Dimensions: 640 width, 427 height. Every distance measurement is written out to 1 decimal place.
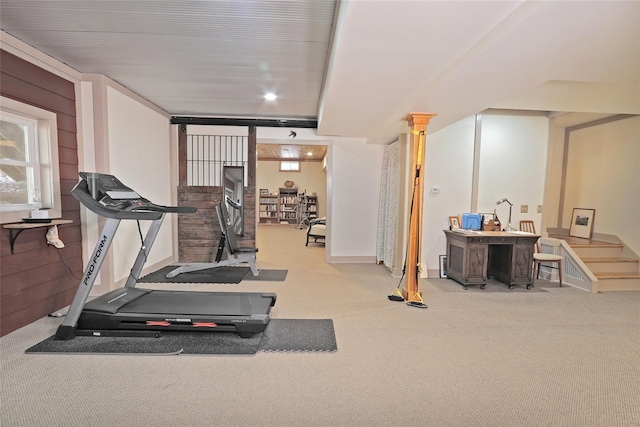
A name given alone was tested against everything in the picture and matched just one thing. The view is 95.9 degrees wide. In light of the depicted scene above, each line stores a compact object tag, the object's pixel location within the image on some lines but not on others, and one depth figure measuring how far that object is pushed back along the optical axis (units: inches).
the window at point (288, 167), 479.5
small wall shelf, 95.8
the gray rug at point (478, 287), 160.2
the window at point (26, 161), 100.8
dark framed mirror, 212.8
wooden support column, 135.4
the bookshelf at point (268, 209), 472.7
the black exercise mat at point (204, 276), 169.3
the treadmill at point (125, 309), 97.3
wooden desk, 161.3
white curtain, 188.4
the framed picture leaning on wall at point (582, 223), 193.6
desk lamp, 185.0
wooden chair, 169.5
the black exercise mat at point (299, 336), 95.9
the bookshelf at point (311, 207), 467.5
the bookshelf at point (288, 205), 472.4
